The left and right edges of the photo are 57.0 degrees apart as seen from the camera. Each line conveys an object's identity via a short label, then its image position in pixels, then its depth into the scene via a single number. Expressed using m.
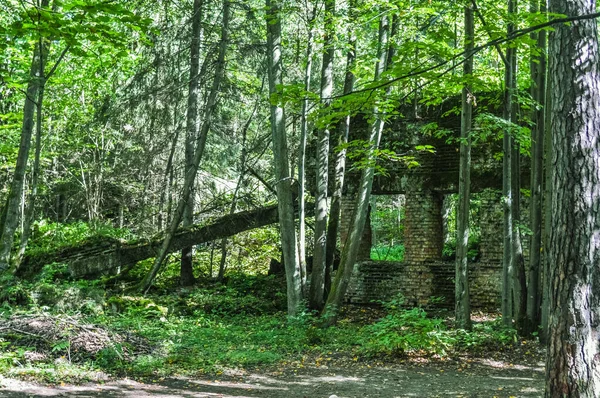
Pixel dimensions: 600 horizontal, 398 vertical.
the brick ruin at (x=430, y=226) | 12.41
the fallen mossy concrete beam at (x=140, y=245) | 14.30
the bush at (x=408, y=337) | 8.41
